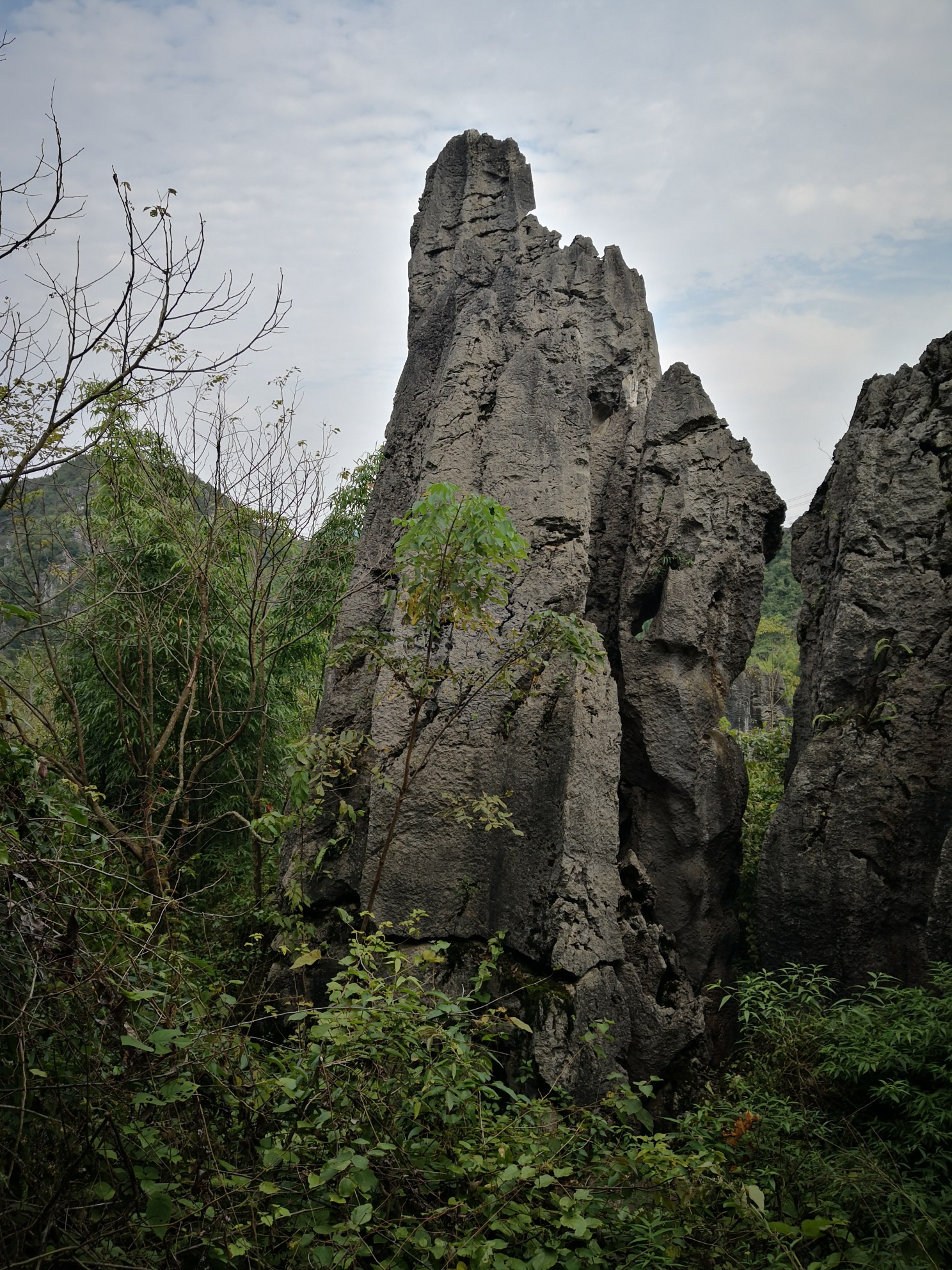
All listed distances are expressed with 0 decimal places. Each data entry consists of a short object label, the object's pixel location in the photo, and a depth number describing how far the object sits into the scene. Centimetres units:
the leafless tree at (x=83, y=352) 296
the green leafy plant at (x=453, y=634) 452
